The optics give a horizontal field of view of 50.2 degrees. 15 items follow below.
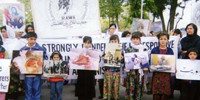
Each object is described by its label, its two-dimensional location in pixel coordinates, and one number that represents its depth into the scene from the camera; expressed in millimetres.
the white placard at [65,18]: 4785
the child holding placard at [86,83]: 4538
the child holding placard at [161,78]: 4461
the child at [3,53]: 4461
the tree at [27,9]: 29750
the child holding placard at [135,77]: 4512
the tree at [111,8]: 20955
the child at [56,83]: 4387
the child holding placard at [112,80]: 4543
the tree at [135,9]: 16106
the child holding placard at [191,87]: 4327
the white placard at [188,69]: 4250
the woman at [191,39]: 4770
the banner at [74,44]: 5062
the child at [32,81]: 4316
